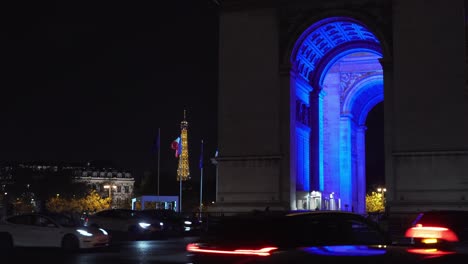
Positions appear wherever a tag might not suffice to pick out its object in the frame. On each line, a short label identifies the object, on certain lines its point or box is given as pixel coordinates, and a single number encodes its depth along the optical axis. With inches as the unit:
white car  828.0
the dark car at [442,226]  486.0
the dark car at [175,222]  1293.1
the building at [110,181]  6186.0
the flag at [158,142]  2018.9
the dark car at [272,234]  339.6
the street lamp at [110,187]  5839.6
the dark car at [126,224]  1188.5
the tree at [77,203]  3939.5
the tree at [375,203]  2928.2
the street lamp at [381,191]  3066.7
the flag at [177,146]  2135.8
